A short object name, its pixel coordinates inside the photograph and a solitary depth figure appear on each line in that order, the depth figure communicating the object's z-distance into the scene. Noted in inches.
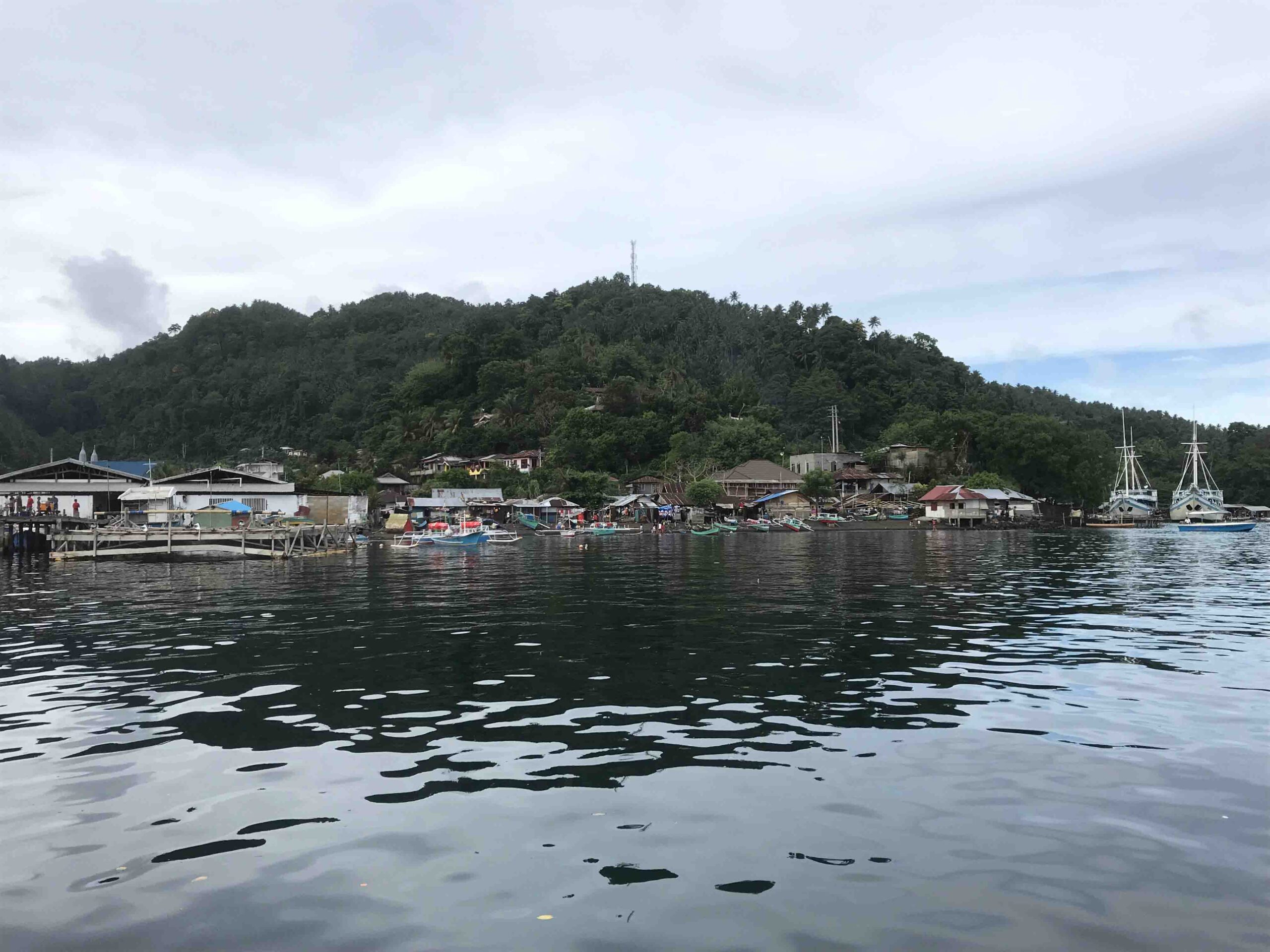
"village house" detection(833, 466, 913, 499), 3683.6
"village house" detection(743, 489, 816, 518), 3388.3
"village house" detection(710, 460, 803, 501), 3555.6
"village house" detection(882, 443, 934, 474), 3887.8
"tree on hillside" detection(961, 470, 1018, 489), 3555.6
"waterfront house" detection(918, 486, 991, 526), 3307.1
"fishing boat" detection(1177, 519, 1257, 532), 2933.1
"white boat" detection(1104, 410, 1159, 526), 3617.1
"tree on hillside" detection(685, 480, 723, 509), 3344.0
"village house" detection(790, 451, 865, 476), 3951.8
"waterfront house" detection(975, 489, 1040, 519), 3373.5
